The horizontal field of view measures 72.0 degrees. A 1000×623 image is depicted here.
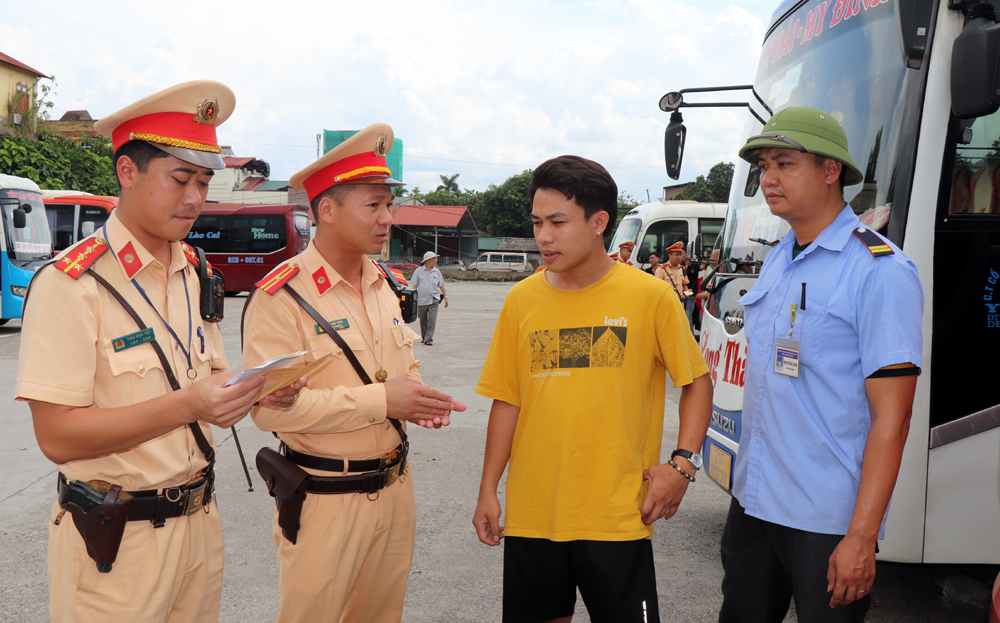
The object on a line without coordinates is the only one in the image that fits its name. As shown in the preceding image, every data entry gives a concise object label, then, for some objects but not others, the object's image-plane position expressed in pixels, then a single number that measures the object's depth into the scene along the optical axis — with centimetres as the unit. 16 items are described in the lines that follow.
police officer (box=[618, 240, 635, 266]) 1416
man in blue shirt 188
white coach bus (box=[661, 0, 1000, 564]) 279
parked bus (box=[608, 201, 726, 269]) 1600
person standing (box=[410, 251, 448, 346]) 1242
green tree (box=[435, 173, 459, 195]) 7340
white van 4234
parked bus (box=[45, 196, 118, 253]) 1956
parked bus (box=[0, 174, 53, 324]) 1281
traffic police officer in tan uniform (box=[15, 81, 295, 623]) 159
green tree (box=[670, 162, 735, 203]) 5022
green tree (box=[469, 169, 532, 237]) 5178
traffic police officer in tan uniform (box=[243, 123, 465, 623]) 210
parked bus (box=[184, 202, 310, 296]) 2381
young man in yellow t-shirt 209
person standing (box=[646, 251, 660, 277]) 1482
